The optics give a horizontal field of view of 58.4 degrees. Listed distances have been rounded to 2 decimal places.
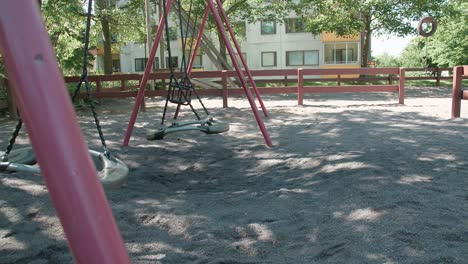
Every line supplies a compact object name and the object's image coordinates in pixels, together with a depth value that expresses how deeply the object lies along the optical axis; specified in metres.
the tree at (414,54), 33.22
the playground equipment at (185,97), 5.08
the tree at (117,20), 17.28
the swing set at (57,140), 0.72
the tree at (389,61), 45.19
